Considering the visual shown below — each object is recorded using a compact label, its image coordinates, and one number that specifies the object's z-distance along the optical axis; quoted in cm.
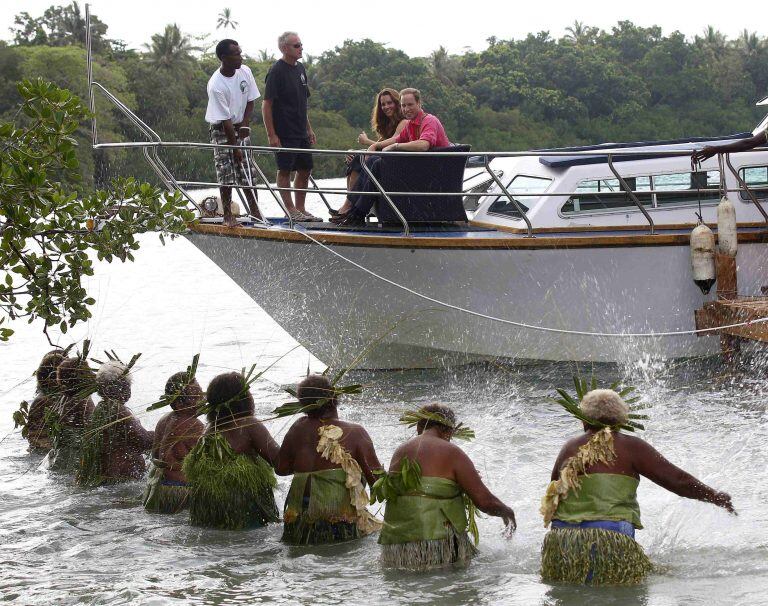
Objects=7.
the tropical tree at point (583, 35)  9631
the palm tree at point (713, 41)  9026
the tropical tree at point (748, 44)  8916
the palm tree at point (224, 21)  11969
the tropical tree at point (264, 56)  9907
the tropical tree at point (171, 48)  9502
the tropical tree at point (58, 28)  9056
